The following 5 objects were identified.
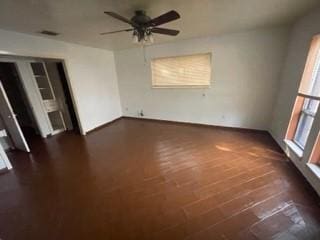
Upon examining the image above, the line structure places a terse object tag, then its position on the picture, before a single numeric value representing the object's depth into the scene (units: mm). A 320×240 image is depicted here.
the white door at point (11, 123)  2967
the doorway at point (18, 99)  4012
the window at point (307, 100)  2253
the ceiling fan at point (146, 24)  1823
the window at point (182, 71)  3982
